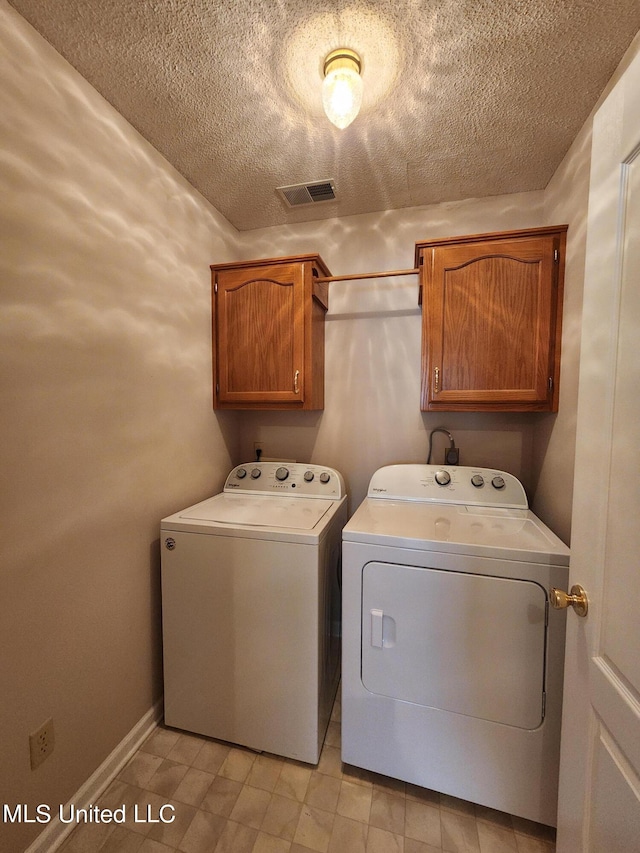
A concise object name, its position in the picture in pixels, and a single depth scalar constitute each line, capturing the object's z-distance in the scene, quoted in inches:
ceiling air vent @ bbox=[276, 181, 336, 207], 69.1
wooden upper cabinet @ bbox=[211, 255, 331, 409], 69.2
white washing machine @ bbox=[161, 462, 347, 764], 51.1
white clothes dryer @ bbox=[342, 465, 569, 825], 42.7
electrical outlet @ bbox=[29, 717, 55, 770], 40.4
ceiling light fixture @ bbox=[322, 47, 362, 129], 42.0
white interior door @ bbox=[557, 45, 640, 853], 24.3
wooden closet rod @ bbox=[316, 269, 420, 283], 65.4
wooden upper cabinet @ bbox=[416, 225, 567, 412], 58.1
